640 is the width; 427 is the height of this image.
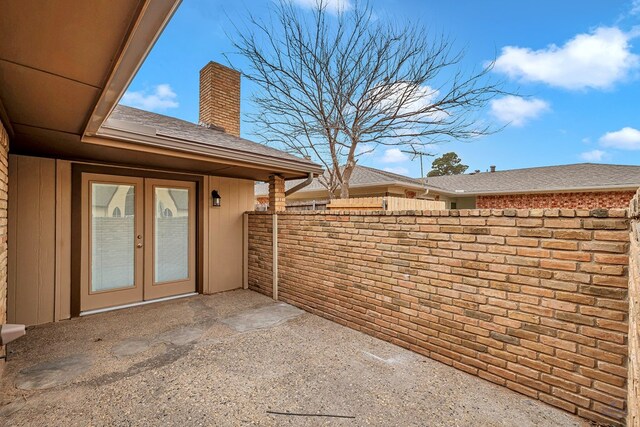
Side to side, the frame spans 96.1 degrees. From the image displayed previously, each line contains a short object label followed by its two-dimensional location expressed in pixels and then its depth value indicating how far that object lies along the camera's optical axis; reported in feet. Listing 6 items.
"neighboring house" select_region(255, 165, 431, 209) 34.37
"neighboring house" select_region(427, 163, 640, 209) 37.04
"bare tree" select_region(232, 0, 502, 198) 22.70
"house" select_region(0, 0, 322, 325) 4.93
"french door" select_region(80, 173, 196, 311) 15.23
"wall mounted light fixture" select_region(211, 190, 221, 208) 18.95
